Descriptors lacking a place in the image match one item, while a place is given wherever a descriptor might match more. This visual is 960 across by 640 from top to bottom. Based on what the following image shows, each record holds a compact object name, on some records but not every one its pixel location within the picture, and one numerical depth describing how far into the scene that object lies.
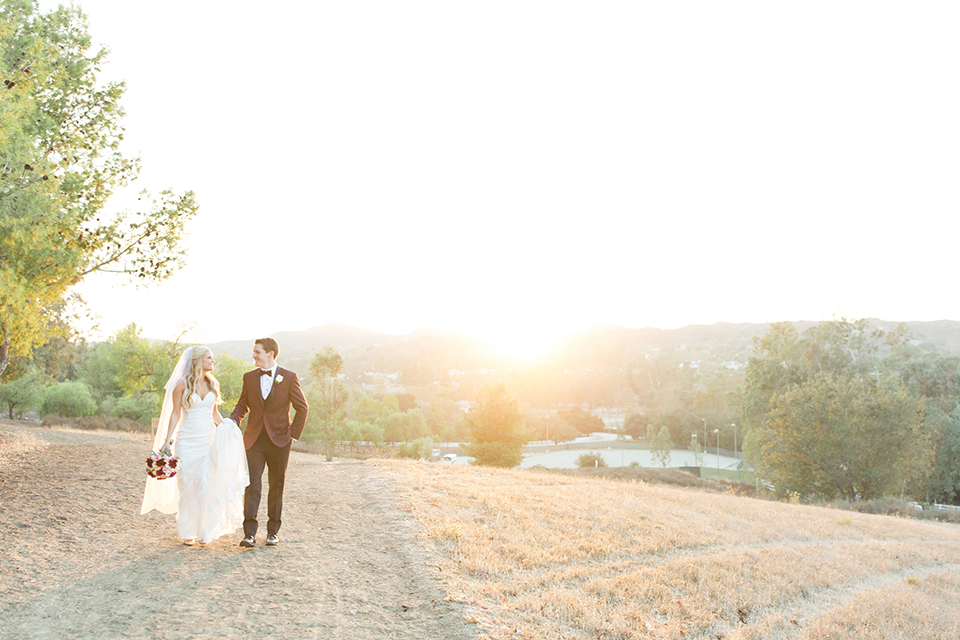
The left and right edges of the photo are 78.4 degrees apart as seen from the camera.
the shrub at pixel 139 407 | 41.25
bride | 6.88
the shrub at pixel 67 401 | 39.03
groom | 7.09
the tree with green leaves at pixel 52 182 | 9.02
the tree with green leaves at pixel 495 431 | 49.97
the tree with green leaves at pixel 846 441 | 35.75
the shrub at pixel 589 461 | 64.50
